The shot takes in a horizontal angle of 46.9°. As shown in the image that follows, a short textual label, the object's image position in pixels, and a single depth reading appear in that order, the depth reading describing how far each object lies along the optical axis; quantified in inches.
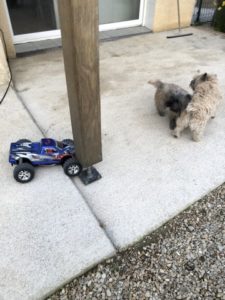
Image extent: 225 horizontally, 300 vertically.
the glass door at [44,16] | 175.5
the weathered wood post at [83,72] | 56.6
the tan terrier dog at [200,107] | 100.0
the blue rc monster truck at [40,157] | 85.5
